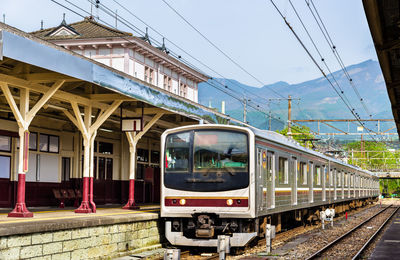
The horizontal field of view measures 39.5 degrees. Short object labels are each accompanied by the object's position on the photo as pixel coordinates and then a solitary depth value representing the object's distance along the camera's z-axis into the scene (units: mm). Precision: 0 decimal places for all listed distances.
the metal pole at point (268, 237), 12340
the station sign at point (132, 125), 14570
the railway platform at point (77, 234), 8656
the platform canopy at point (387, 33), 8852
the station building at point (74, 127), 10695
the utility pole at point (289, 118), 32950
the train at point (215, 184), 12359
